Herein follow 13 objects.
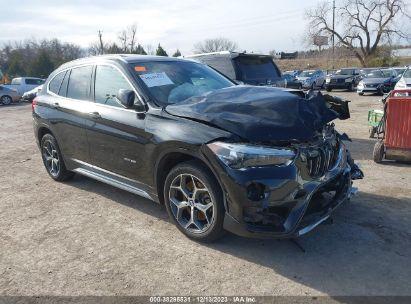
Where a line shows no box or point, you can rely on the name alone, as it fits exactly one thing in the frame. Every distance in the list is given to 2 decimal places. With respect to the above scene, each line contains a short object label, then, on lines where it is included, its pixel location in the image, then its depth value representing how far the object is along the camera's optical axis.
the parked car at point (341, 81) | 25.76
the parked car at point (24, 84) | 27.22
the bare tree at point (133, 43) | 75.49
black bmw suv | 3.35
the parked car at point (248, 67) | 8.53
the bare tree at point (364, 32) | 58.66
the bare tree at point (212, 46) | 89.25
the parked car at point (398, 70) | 24.16
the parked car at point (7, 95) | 24.61
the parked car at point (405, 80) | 13.20
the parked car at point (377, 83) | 21.30
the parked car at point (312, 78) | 25.89
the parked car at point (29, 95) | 24.95
